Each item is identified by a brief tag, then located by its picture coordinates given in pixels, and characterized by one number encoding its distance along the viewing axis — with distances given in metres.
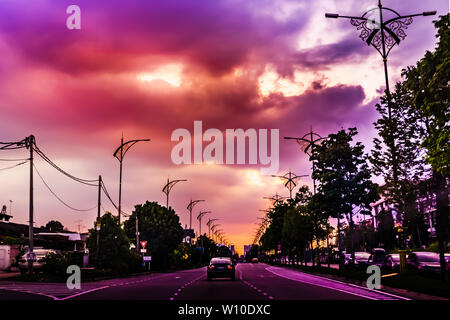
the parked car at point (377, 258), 45.38
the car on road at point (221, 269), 37.56
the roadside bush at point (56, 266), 38.88
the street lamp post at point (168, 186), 66.81
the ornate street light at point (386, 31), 28.03
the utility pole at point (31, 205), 37.78
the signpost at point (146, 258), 54.83
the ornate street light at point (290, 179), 70.13
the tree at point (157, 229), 70.81
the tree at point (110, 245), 45.34
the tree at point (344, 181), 41.69
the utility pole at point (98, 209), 43.56
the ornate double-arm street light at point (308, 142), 47.38
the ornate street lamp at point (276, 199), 91.16
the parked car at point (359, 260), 49.02
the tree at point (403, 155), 28.16
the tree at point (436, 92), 17.56
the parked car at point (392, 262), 42.63
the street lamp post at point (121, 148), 47.68
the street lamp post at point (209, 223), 147.12
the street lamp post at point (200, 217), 117.71
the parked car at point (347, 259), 53.84
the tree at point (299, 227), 68.94
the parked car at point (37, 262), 45.00
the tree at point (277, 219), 95.06
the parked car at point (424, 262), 32.41
